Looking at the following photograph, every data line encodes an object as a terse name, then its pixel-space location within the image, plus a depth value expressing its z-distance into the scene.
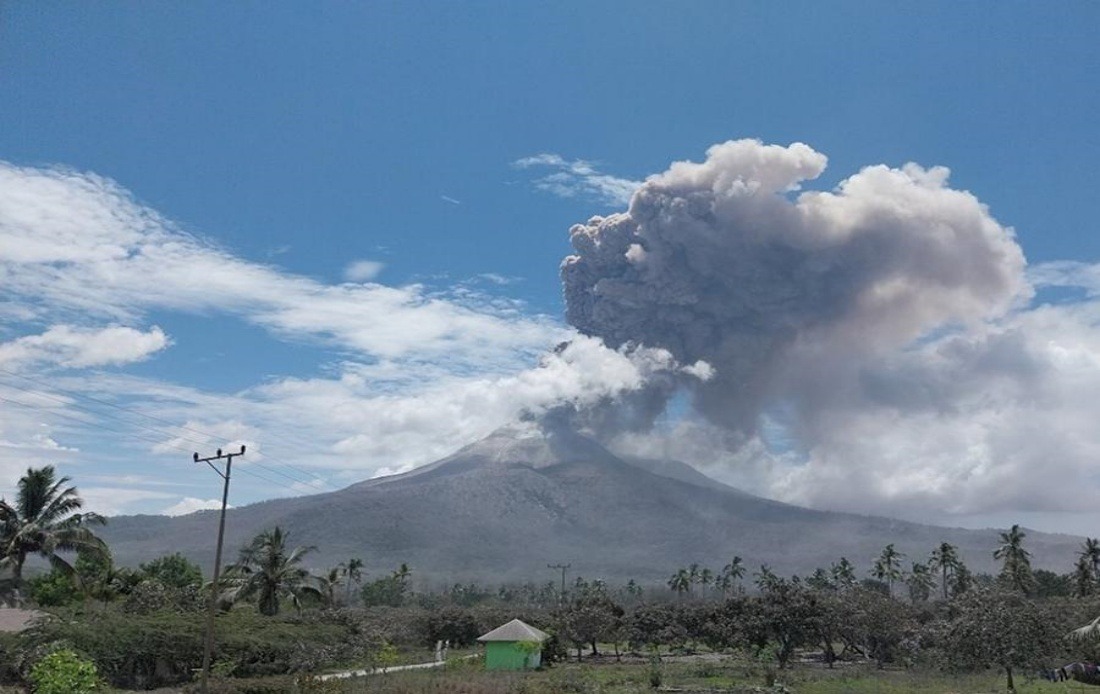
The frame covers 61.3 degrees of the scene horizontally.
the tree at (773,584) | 61.83
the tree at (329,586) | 68.31
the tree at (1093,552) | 87.12
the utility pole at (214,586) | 32.28
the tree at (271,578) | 55.88
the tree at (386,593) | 120.38
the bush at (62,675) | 25.97
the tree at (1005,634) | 39.47
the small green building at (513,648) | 53.56
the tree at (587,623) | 64.75
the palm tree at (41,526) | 41.19
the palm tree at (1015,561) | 81.62
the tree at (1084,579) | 81.38
